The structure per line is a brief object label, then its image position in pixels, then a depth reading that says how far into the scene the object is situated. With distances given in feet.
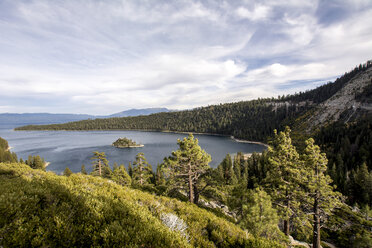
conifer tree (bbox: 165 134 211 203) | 56.87
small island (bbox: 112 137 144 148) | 426.35
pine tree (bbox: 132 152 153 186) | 110.27
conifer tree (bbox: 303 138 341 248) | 50.67
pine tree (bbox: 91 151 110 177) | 100.68
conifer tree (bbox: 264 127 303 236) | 57.52
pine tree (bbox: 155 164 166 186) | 161.01
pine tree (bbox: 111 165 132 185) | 99.75
